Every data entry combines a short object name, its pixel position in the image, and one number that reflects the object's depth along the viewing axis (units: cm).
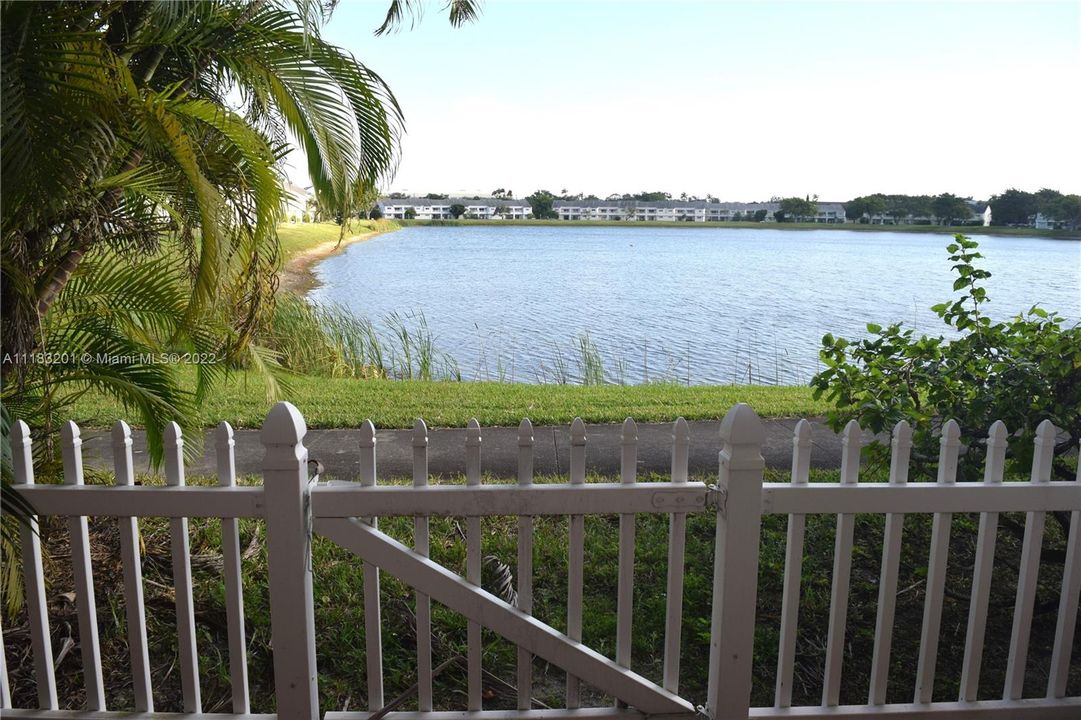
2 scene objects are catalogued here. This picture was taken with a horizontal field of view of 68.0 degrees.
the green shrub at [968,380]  402
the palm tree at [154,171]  301
